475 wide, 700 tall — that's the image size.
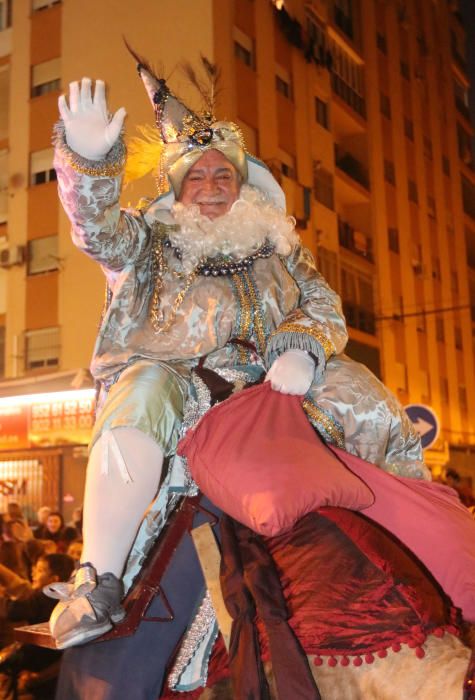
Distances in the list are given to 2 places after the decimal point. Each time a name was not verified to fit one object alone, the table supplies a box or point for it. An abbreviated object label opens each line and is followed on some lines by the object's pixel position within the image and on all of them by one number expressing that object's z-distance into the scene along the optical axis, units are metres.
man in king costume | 2.79
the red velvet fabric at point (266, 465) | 2.29
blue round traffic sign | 10.15
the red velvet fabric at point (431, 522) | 2.26
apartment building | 16.98
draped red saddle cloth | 2.09
